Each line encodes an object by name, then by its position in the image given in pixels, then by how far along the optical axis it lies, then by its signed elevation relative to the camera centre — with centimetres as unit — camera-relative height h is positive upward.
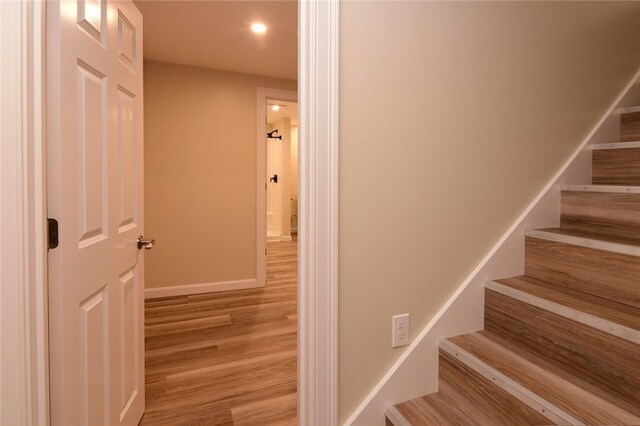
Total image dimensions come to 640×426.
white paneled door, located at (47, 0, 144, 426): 103 -2
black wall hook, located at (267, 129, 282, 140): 712 +143
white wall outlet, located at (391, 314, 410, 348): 141 -53
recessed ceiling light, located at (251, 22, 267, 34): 276 +143
